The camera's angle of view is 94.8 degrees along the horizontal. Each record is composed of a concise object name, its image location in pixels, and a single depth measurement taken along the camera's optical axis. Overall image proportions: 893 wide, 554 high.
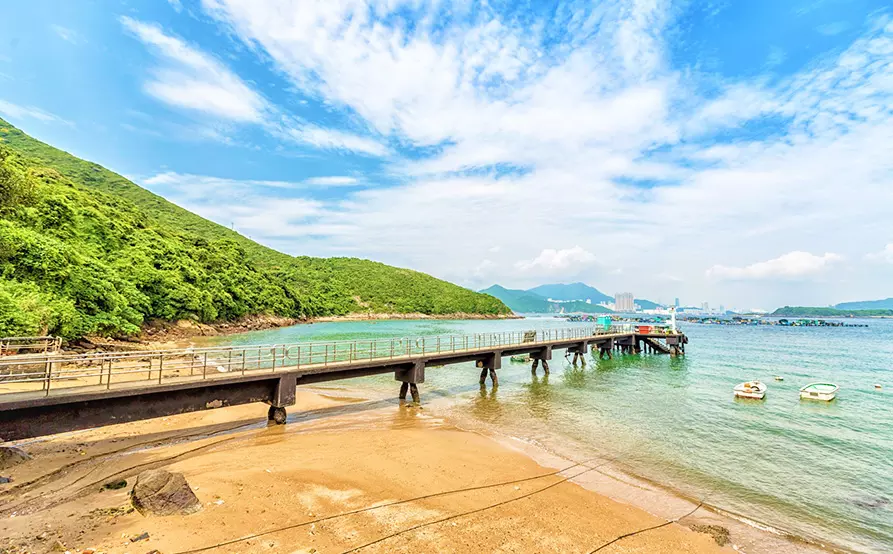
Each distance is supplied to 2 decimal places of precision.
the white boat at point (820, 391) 25.41
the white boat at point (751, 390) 25.08
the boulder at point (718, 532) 8.83
